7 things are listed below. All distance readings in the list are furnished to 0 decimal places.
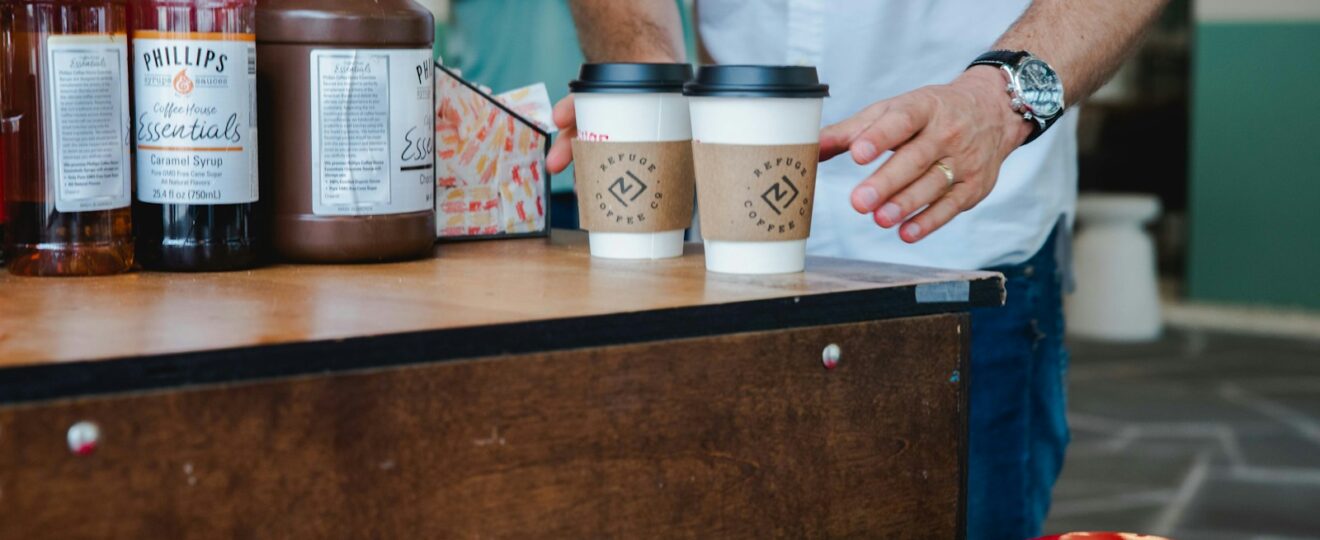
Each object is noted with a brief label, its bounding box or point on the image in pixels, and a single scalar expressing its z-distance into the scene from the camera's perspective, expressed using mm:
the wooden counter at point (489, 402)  705
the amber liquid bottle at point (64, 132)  958
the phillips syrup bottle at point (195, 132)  974
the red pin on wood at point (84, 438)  683
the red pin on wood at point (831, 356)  930
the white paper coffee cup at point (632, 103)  1078
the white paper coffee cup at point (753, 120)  983
